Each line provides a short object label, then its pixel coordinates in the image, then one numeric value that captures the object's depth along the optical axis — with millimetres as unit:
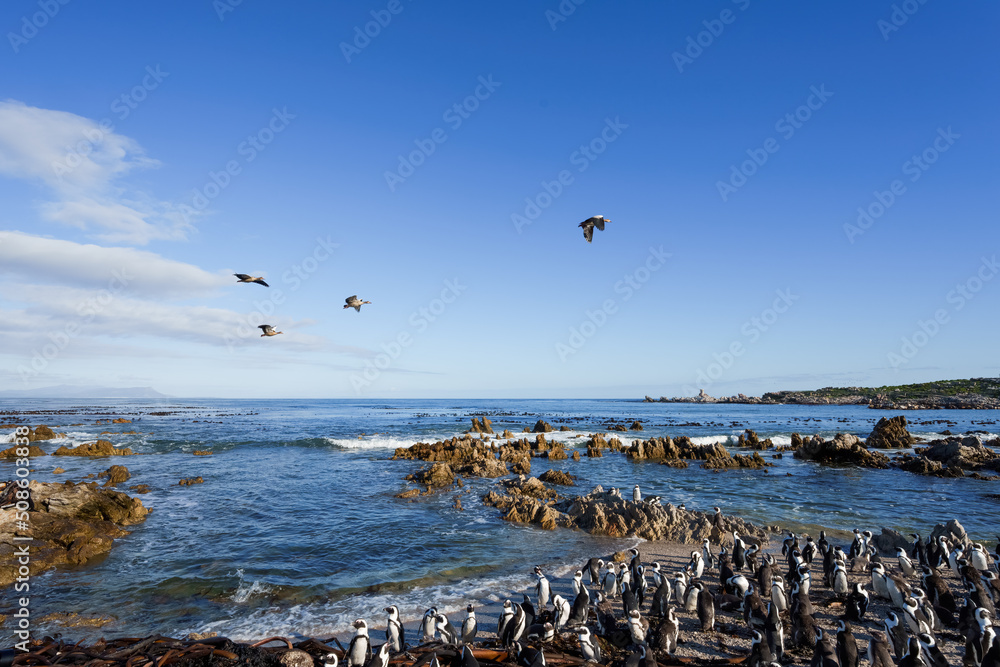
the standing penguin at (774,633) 7324
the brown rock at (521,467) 27992
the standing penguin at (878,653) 6755
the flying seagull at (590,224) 11609
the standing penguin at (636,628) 7520
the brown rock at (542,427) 51625
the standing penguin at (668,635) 7290
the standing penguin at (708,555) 12625
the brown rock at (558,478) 24656
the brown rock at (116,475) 24183
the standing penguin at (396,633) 7480
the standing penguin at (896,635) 7406
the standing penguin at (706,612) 8562
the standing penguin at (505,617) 7648
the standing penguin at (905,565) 11023
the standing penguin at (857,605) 9008
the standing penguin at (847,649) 6672
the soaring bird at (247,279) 11000
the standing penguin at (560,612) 8406
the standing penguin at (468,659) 5586
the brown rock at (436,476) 23877
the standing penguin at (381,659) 5527
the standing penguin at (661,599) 9098
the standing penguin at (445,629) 7398
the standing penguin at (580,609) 8656
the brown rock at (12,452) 30991
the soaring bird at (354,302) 13406
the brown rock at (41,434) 43025
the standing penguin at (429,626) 7818
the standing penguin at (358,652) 6023
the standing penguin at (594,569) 10945
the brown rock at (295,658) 5223
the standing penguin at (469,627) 7840
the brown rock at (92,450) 34844
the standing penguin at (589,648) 6848
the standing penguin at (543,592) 9438
